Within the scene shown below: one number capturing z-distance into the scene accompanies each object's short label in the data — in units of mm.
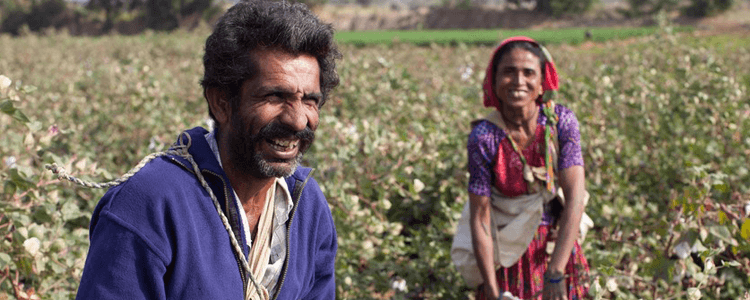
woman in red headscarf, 2318
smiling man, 1251
